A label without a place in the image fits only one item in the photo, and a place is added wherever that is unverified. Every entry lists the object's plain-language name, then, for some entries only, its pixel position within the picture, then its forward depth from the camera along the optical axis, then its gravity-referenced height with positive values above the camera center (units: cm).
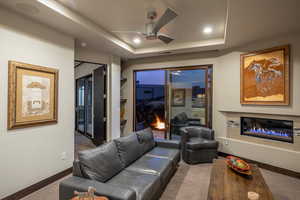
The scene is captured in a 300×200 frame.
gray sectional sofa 171 -94
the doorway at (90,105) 479 -20
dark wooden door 474 -19
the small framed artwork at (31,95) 235 +7
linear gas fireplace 333 -62
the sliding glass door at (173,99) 469 +3
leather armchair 367 -111
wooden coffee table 183 -107
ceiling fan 241 +120
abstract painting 322 +51
